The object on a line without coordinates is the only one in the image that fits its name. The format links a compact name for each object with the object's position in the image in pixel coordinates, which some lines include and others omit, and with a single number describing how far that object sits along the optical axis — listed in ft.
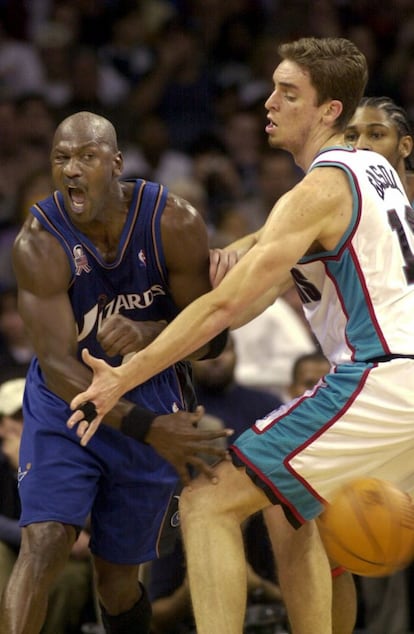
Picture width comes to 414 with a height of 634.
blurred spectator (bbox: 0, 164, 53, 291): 62.44
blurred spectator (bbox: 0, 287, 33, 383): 58.49
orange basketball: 29.58
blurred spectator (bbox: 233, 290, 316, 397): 58.34
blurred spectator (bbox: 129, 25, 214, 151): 76.48
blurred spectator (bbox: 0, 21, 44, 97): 75.00
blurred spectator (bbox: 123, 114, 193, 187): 71.46
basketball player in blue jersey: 32.42
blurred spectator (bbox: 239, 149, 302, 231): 69.00
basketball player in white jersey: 29.78
